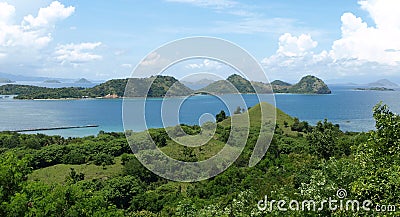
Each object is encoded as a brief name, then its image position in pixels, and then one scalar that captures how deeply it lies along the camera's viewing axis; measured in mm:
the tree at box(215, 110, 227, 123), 50319
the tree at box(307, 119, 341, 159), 27916
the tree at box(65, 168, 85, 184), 27922
